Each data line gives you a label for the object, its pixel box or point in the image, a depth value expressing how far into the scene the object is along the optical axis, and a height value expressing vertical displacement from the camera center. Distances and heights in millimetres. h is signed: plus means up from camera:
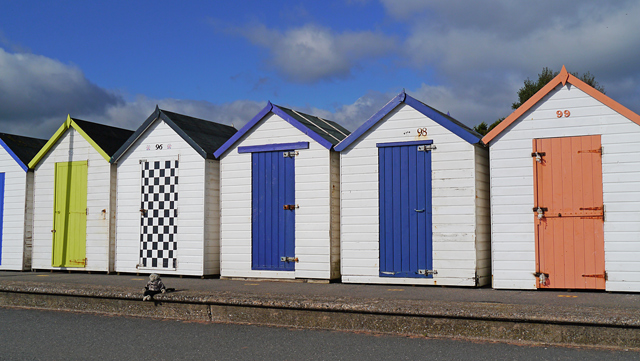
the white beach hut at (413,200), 10188 +523
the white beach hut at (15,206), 14437 +534
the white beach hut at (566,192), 9133 +607
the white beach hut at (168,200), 12453 +616
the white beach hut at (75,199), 13477 +674
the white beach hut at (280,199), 11328 +593
